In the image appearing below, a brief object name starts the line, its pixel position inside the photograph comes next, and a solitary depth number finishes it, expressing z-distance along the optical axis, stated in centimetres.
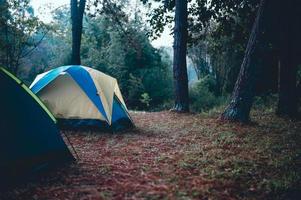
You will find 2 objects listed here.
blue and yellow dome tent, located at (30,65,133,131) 950
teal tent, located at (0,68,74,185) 550
